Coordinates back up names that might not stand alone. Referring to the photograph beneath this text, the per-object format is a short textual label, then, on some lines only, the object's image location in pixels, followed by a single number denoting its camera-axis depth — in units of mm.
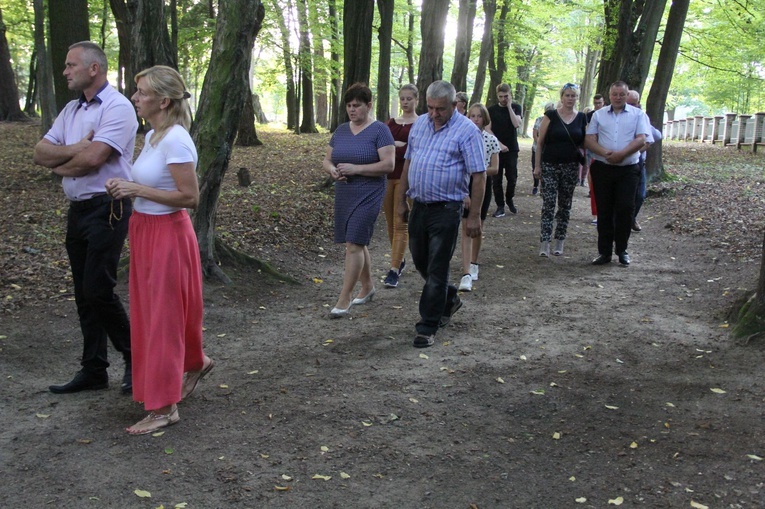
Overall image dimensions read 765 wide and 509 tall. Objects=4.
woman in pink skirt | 4246
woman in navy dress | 6852
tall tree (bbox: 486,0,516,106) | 28941
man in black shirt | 12336
